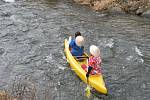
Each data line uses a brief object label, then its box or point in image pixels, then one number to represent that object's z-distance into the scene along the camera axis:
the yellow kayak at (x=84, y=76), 11.95
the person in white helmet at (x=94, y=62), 11.96
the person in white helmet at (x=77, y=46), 13.57
